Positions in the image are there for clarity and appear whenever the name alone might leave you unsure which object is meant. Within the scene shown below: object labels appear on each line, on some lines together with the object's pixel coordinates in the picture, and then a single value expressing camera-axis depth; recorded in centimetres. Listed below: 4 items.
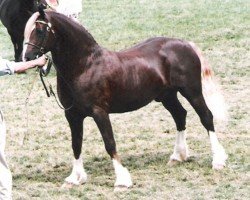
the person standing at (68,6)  2050
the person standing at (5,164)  963
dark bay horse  1245
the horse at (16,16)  2162
